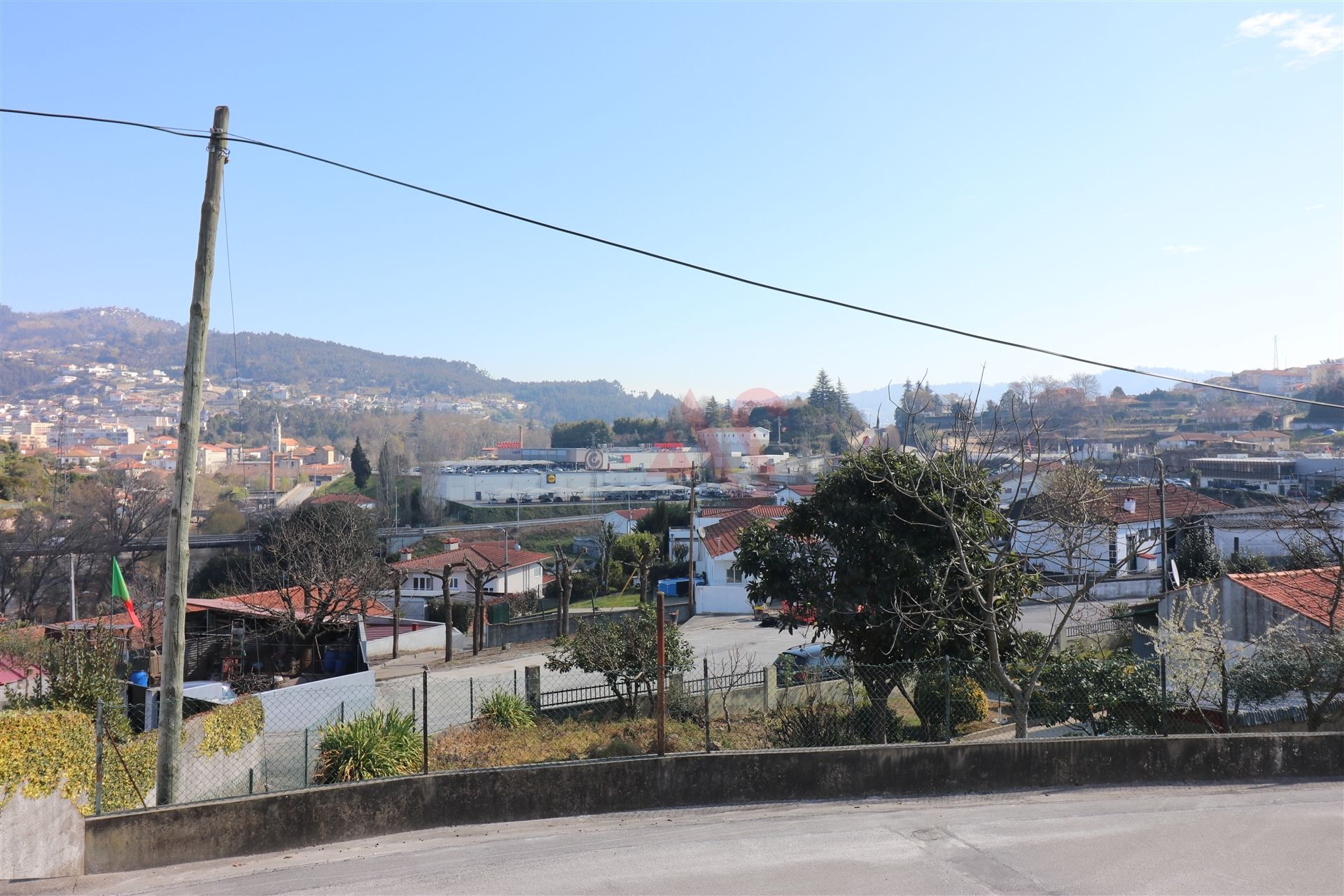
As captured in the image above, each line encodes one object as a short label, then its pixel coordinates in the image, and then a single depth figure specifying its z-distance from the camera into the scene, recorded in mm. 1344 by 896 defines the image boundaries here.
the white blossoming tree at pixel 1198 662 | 11984
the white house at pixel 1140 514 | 37531
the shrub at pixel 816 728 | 11000
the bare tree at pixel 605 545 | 47531
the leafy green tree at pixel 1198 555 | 35344
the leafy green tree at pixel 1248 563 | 34812
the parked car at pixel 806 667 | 13023
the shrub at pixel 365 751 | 10188
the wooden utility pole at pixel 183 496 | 8031
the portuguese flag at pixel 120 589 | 13977
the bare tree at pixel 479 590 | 29688
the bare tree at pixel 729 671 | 14258
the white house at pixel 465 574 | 40688
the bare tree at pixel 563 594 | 30641
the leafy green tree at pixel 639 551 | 43900
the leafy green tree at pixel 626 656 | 16172
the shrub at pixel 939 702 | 11711
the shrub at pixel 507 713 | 14797
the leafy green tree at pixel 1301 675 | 12164
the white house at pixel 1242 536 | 38969
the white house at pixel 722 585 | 39250
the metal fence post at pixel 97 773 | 7441
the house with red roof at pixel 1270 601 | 17891
